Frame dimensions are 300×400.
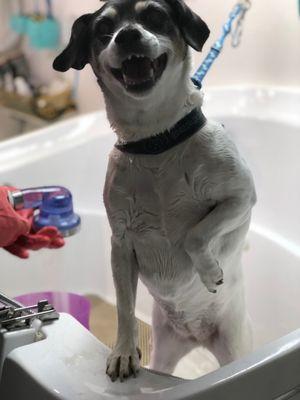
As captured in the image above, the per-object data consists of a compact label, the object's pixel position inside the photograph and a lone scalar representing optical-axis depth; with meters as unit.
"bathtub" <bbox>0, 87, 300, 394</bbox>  1.24
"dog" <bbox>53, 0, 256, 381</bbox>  0.66
